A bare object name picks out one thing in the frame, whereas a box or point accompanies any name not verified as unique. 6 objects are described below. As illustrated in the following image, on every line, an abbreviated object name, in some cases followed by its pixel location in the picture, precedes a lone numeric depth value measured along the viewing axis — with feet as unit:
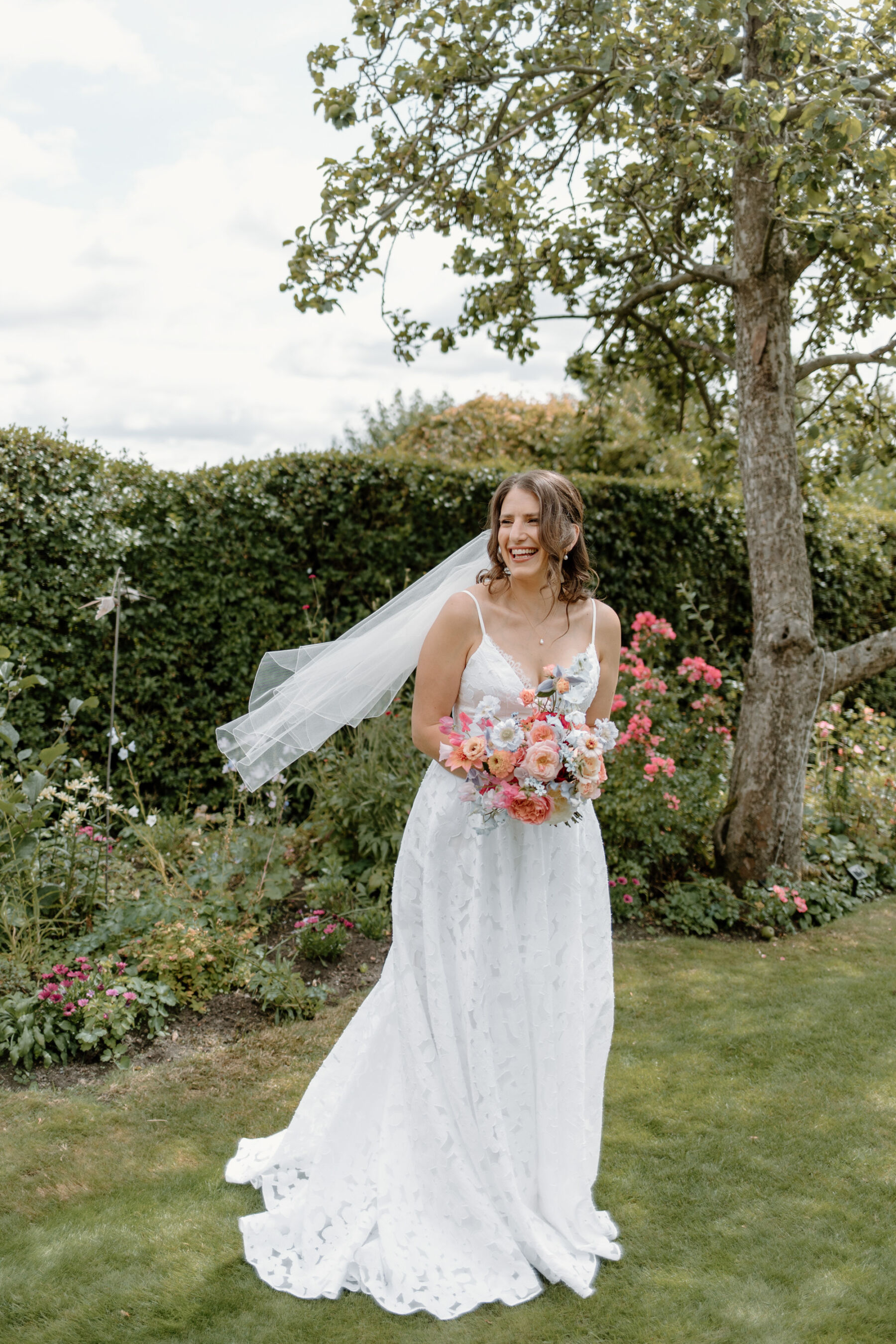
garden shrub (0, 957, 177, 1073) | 13.12
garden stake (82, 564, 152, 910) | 15.57
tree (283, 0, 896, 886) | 16.01
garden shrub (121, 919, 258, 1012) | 14.60
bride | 9.43
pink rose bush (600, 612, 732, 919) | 19.65
